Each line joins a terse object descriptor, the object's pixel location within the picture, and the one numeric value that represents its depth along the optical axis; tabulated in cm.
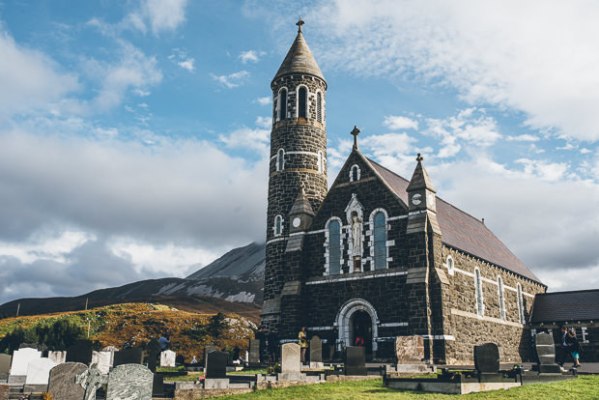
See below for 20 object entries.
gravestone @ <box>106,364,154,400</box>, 1241
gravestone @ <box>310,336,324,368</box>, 2666
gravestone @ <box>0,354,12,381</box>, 2188
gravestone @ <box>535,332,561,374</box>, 2114
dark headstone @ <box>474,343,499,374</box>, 1795
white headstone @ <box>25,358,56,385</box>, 1944
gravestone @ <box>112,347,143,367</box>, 2142
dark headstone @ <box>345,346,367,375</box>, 2175
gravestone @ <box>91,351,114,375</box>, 2525
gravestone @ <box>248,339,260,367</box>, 3064
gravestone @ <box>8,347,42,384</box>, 2148
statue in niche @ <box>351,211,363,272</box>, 3139
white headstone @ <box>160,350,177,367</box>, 3139
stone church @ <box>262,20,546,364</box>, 2894
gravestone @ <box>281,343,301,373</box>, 2062
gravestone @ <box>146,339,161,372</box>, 2275
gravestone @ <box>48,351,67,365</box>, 2334
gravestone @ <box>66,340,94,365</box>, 2123
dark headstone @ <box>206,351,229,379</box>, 1856
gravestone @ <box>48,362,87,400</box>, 1546
